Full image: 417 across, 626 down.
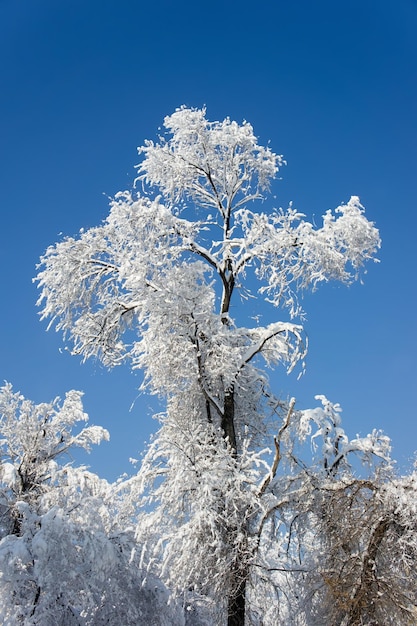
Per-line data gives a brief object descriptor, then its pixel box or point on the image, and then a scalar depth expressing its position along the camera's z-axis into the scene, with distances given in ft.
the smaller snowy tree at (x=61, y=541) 39.78
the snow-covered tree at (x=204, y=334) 35.58
